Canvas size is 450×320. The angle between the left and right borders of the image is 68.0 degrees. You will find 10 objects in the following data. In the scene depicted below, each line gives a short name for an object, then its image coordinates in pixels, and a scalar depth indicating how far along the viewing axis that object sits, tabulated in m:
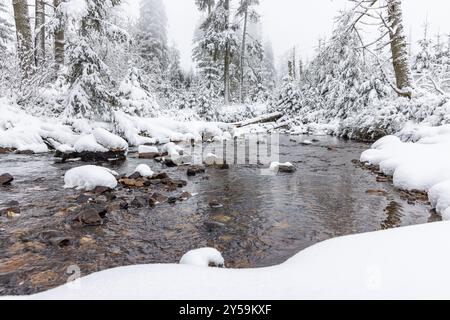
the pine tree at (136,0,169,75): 32.88
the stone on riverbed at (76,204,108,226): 4.13
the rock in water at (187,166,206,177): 7.25
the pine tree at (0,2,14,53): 27.06
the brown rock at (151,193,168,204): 5.18
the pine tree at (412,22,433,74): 22.91
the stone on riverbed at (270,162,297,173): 7.63
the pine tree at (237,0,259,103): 28.45
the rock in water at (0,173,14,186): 5.92
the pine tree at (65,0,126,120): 10.38
